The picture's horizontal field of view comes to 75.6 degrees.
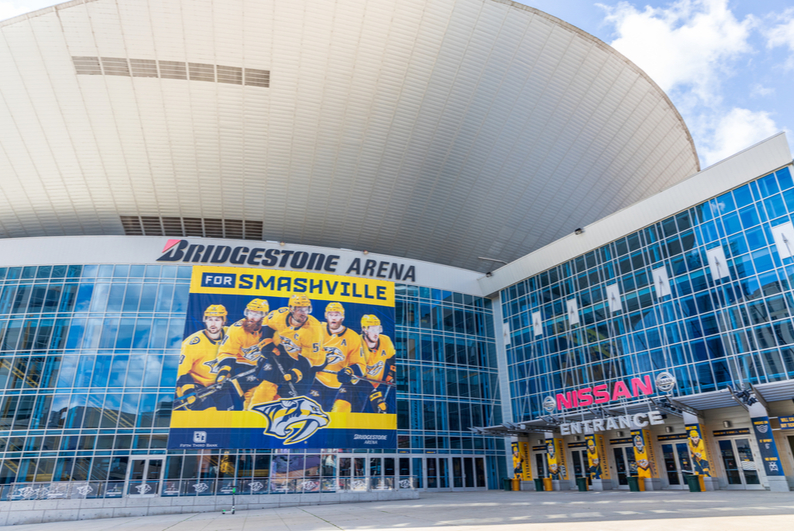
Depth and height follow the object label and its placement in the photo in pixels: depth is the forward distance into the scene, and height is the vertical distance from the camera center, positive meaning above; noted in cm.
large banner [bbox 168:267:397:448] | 2955 +552
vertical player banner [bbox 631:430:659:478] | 2639 -14
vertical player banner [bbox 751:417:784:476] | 2155 +8
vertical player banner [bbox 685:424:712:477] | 2414 -13
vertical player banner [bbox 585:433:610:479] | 2916 -25
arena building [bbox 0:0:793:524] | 2559 +1252
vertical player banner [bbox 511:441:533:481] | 3316 -42
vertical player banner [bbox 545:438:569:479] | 3142 -44
